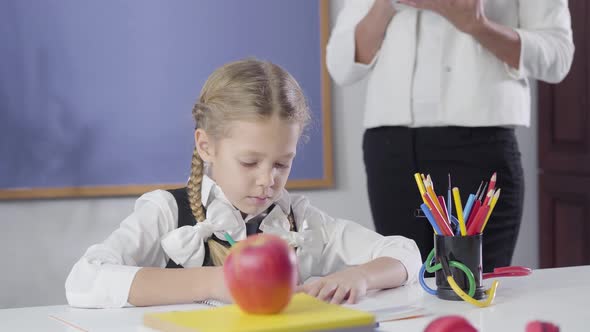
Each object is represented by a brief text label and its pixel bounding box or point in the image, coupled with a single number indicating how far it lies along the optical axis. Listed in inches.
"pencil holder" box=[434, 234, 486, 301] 73.9
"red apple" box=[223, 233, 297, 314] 55.6
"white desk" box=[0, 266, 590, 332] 67.9
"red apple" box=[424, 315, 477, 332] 51.5
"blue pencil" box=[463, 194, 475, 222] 74.6
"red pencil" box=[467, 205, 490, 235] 73.8
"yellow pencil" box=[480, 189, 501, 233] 74.1
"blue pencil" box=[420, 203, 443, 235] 74.3
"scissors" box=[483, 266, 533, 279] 82.1
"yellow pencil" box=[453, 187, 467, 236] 72.8
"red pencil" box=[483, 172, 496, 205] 74.3
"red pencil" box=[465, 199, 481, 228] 74.8
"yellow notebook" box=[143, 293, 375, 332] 53.7
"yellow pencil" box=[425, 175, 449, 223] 74.4
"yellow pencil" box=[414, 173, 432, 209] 74.5
